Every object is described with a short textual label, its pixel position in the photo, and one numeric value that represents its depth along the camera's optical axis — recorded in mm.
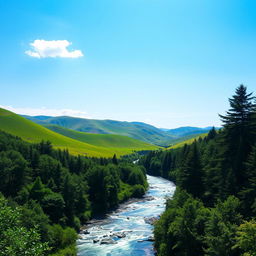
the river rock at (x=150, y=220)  73475
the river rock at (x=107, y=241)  58344
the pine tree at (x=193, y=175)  57188
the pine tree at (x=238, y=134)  45000
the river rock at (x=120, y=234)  62450
